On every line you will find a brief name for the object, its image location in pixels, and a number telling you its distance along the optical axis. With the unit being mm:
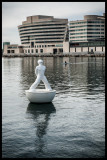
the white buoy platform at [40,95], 23359
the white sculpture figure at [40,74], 24078
